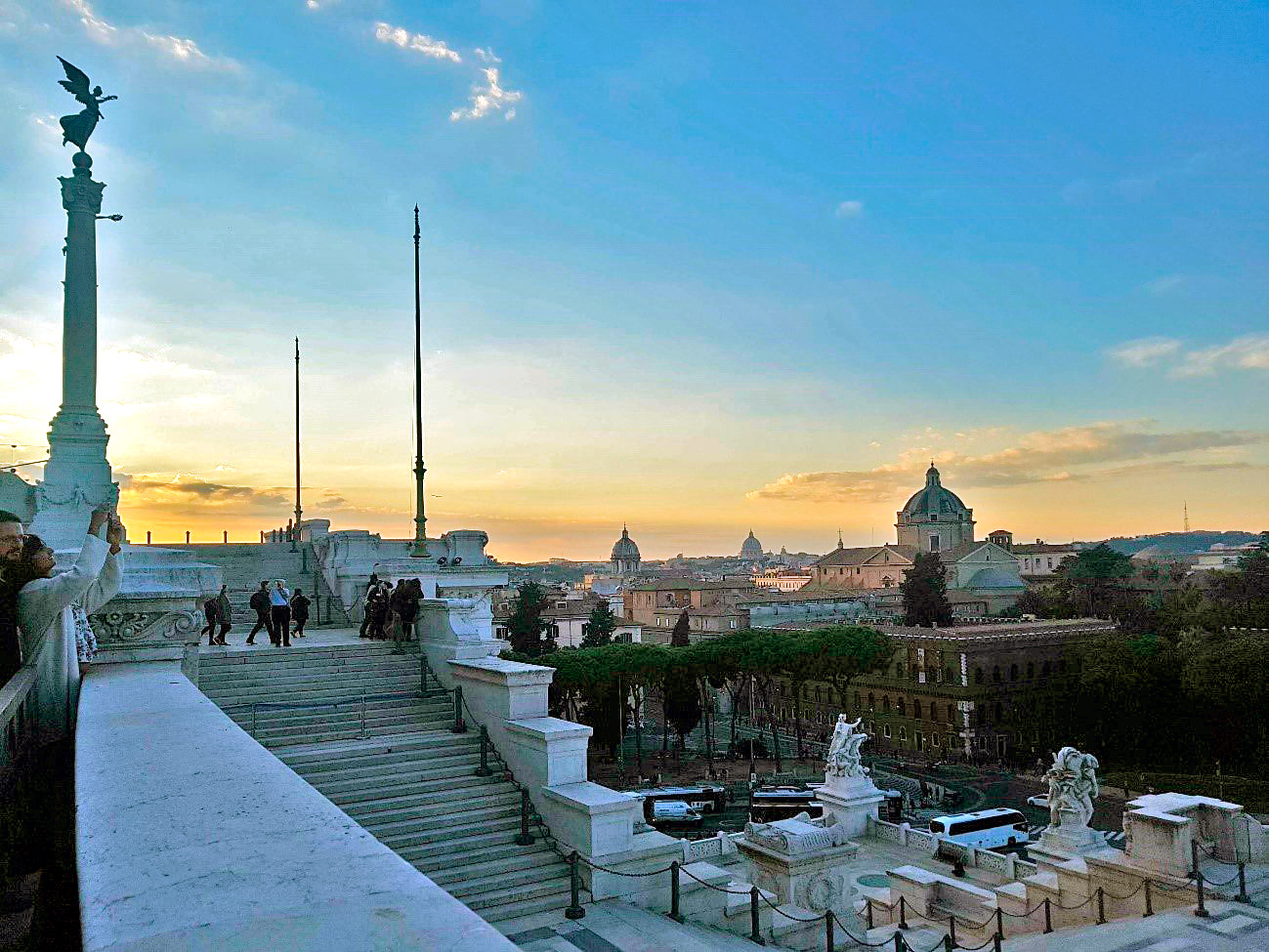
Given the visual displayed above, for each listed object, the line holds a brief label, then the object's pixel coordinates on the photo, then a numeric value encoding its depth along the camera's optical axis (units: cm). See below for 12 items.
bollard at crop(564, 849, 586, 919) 874
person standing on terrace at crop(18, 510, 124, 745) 582
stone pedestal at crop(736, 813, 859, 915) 1384
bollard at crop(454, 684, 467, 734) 1159
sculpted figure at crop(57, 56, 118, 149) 1932
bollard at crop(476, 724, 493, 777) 1068
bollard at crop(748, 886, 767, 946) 956
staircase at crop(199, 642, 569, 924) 908
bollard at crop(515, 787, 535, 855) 973
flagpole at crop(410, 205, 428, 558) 2030
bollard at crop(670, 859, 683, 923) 929
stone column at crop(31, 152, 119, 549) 1784
